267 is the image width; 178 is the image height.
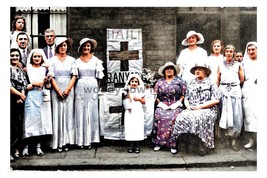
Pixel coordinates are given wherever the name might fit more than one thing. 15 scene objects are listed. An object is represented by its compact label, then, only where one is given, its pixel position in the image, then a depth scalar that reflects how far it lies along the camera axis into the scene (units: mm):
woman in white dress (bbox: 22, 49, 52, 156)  6195
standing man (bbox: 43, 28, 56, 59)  6387
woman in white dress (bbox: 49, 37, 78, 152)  6344
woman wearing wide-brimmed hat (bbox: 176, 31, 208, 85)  6562
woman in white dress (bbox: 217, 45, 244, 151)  6484
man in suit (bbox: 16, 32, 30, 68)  6254
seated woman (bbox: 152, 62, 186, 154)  6383
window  6402
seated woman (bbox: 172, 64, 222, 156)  6266
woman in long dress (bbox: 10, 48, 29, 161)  6070
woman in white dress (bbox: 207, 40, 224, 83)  6504
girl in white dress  6359
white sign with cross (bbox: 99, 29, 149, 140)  6508
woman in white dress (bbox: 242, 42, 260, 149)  6383
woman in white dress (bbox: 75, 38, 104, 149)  6414
